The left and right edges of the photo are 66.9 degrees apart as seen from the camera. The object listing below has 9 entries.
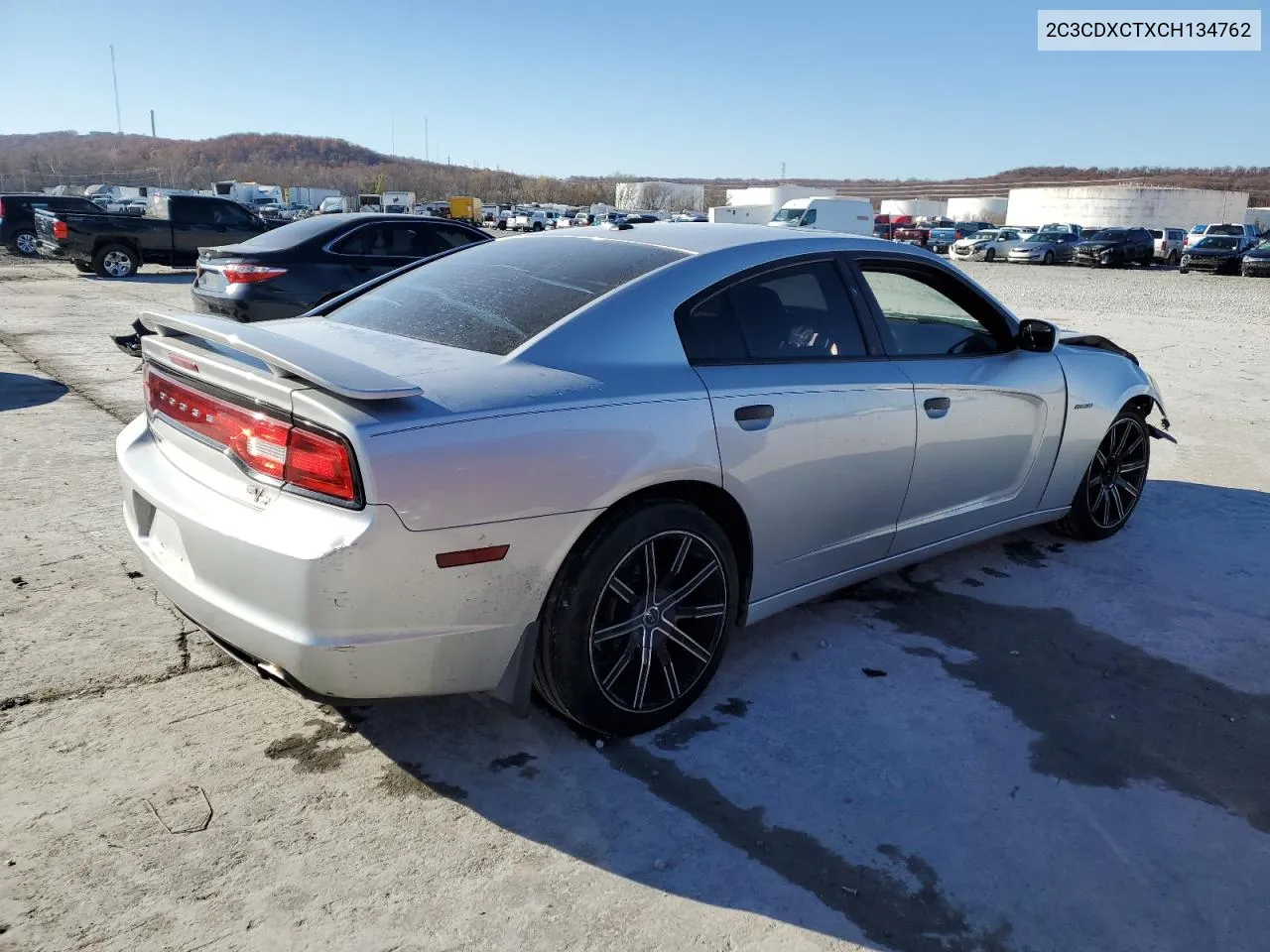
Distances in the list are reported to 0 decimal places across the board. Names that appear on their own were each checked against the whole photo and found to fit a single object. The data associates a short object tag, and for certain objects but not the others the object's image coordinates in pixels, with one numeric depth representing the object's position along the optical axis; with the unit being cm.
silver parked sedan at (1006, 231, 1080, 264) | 3709
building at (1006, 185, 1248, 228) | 8100
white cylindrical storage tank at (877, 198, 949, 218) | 10992
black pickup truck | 1905
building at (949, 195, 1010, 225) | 10531
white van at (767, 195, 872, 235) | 3541
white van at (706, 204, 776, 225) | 5499
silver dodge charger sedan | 242
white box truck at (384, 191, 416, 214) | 7355
